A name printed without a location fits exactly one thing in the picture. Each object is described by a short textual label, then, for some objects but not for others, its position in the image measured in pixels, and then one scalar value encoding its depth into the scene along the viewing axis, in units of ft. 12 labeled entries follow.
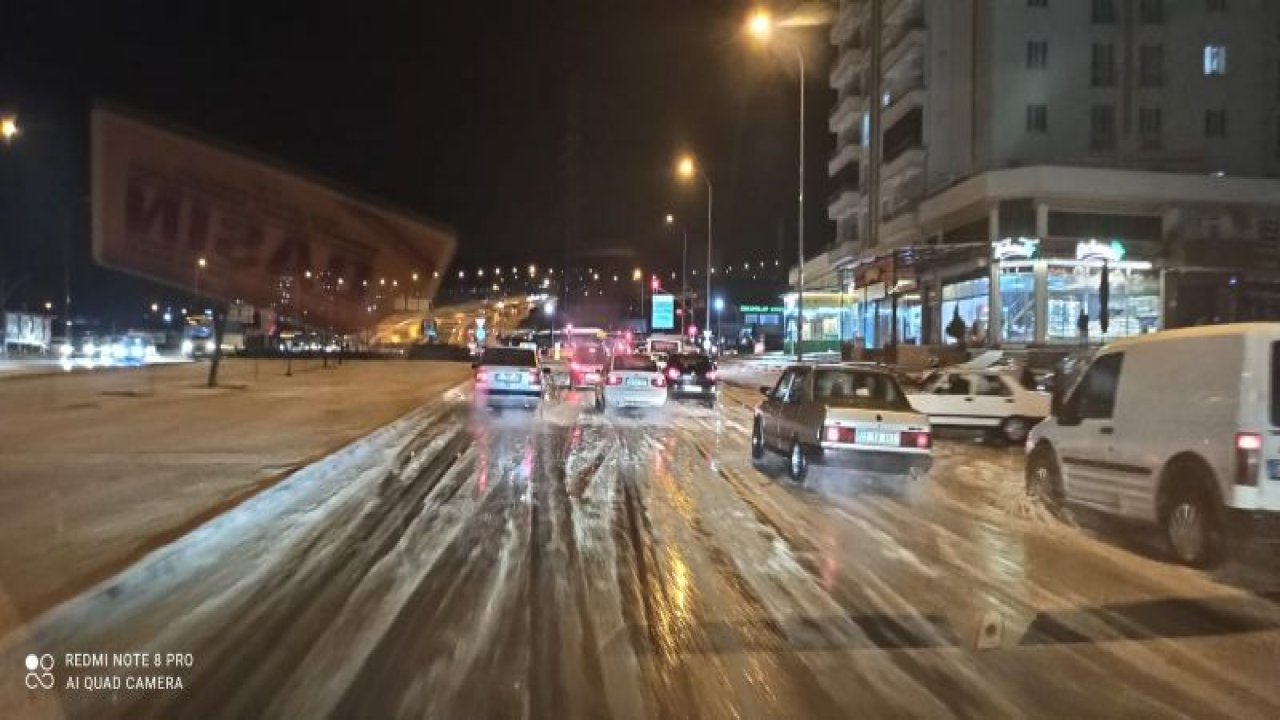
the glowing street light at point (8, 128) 100.99
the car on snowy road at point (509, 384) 91.09
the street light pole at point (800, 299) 113.39
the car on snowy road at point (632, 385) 90.68
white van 29.48
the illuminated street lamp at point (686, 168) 146.51
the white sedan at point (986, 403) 70.44
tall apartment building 154.92
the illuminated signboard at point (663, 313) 241.55
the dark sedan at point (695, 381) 105.81
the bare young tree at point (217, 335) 103.76
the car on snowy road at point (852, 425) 45.62
